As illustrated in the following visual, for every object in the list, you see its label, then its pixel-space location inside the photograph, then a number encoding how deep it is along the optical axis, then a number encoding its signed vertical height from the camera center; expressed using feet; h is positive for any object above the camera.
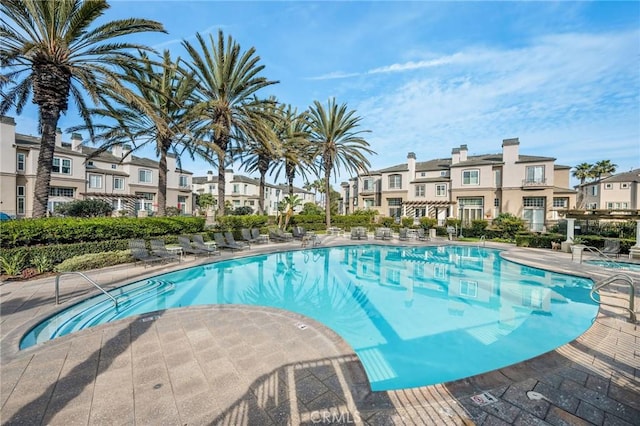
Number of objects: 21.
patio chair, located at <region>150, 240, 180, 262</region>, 40.56 -6.48
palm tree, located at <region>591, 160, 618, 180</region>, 139.54 +24.16
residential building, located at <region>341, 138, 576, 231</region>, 102.27 +10.46
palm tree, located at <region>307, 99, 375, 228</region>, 88.07 +23.48
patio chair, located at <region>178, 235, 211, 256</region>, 46.37 -6.85
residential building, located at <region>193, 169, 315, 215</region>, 176.45 +13.09
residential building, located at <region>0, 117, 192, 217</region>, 88.12 +11.17
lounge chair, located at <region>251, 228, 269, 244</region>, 66.03 -6.65
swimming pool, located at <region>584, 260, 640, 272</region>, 44.39 -8.23
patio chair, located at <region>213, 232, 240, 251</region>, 53.78 -6.62
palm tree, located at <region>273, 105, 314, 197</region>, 84.12 +20.16
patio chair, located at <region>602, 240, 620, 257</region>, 50.31 -5.80
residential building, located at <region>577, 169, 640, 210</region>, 121.80 +11.08
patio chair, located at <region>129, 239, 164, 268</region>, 38.91 -6.50
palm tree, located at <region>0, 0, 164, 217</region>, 33.14 +19.78
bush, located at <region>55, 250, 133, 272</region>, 34.25 -7.26
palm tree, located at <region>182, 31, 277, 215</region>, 57.67 +26.32
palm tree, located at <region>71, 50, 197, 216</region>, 54.75 +16.83
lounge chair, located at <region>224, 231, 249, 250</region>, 55.31 -6.71
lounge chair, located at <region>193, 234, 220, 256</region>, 47.47 -6.46
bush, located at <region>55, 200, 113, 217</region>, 75.72 -0.77
